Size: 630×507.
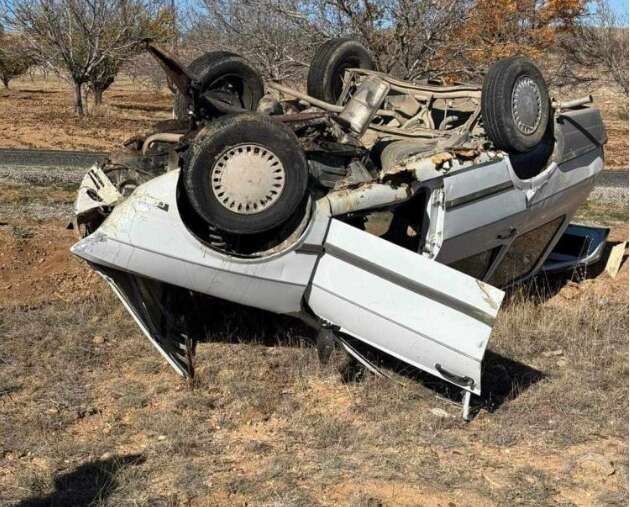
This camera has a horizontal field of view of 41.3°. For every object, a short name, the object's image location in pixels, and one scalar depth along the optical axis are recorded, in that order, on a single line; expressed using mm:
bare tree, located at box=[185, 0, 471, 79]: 13016
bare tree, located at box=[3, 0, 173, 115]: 20781
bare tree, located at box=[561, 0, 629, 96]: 22719
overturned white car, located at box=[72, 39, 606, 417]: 4230
